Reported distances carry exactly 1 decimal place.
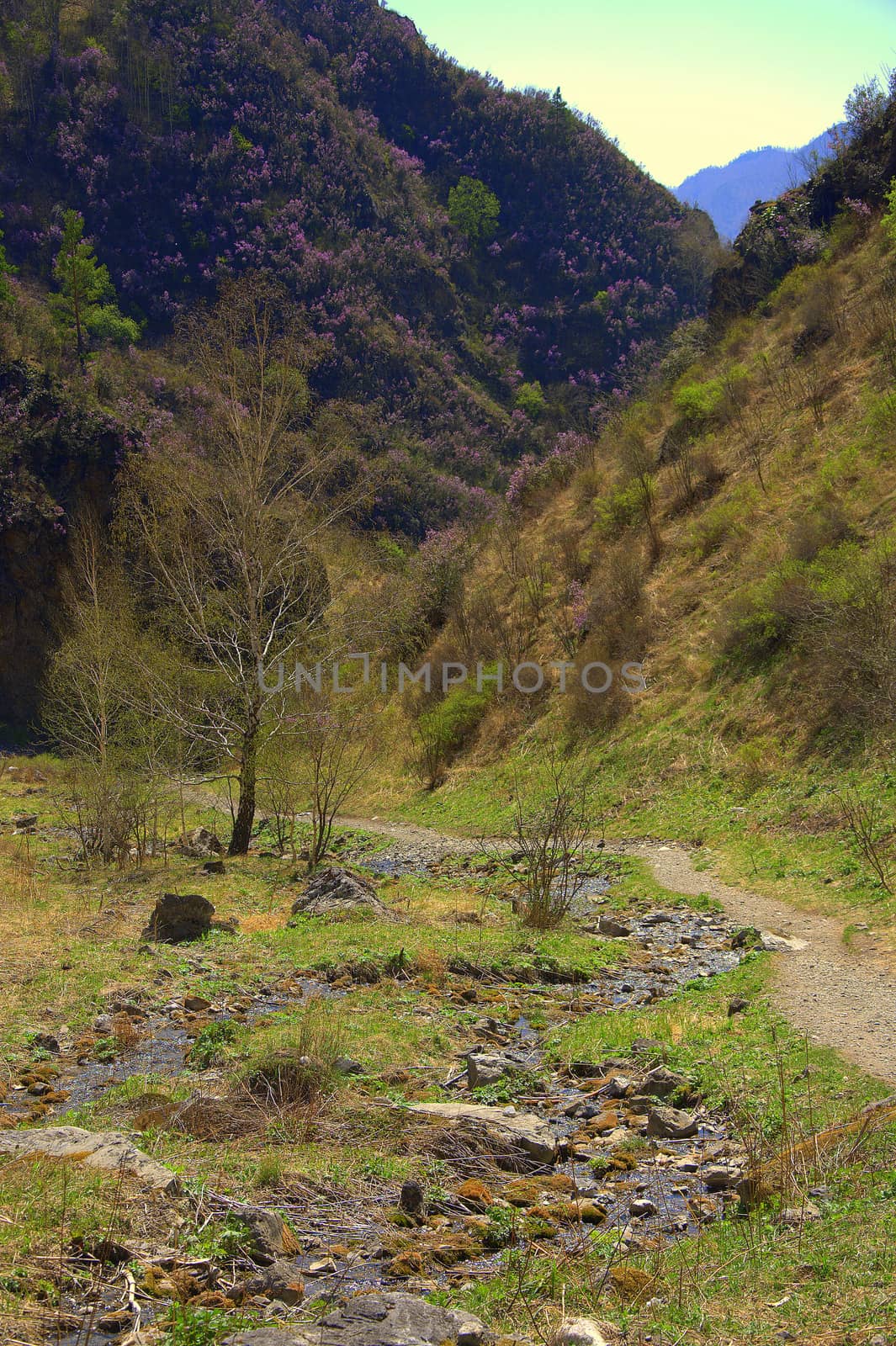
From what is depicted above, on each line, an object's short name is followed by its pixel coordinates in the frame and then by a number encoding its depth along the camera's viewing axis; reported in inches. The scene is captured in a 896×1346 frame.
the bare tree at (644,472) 1145.2
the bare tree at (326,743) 663.1
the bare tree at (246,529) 703.7
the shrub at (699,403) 1197.1
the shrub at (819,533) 790.5
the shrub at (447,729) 1133.1
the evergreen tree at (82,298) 1721.2
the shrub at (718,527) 999.6
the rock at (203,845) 770.2
